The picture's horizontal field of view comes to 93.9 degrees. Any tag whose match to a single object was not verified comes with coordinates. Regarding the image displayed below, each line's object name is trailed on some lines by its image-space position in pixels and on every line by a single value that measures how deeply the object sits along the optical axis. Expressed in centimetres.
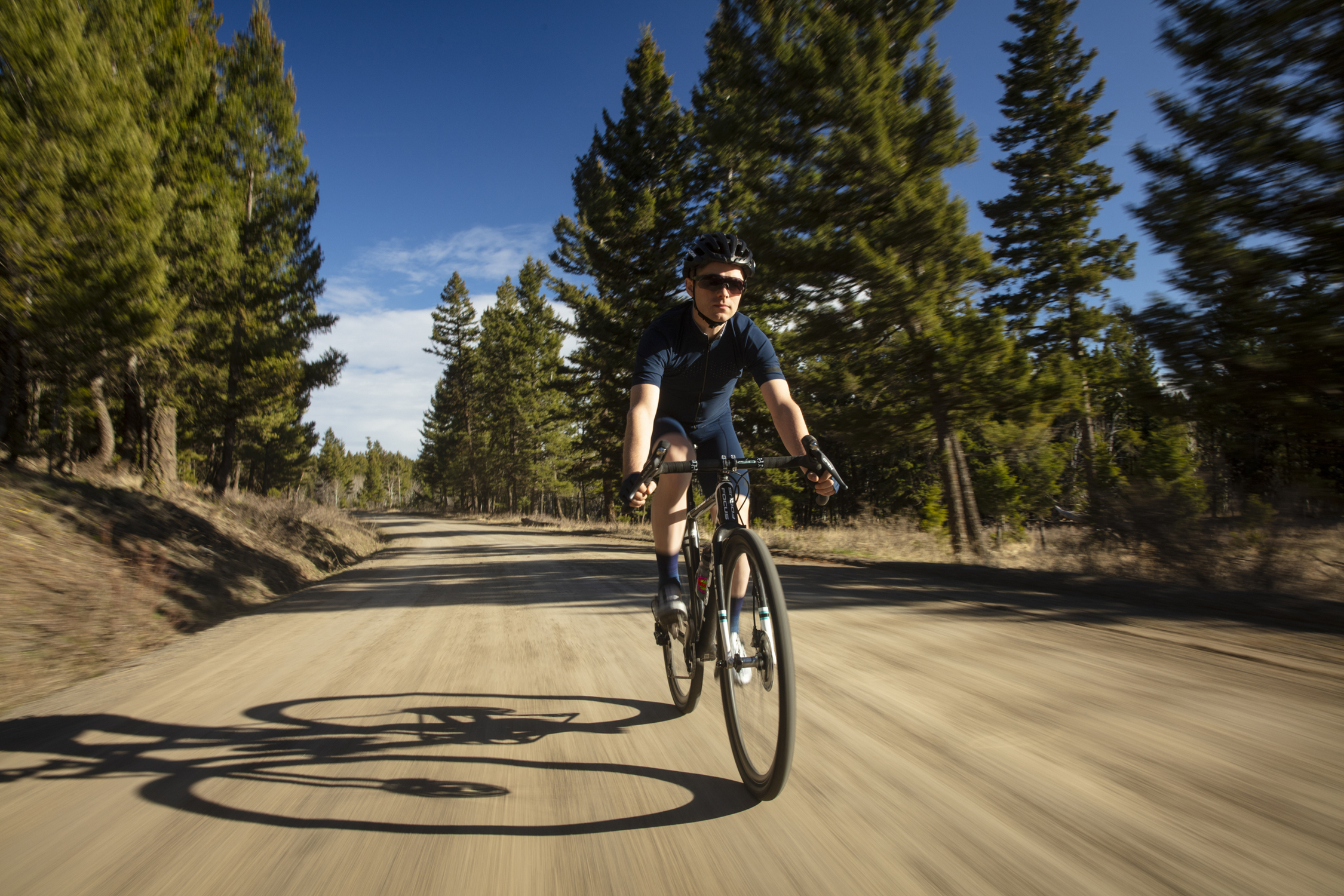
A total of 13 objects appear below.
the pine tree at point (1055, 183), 2656
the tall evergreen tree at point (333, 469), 10188
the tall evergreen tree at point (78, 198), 905
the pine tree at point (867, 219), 1114
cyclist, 303
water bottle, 301
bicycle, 221
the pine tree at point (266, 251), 1905
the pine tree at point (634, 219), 2111
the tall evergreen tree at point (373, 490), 12762
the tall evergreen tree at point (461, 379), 5956
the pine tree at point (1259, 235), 546
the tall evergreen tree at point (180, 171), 1123
